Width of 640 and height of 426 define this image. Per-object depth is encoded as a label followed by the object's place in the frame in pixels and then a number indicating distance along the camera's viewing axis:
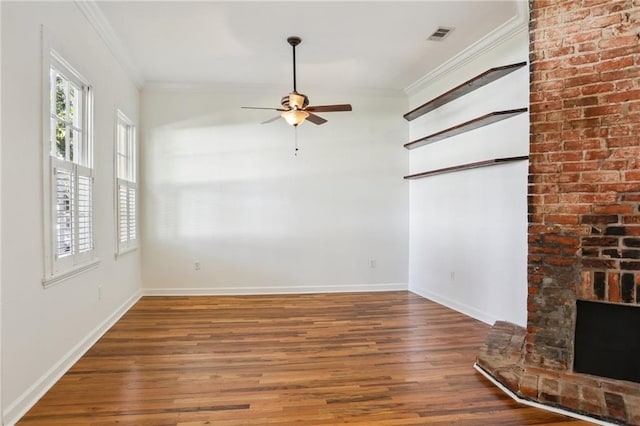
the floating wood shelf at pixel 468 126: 3.56
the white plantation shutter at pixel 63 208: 2.66
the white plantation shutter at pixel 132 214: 4.67
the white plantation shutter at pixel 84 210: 3.06
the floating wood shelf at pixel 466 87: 3.57
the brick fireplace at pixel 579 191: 2.28
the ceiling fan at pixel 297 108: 3.71
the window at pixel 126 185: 4.23
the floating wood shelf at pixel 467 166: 3.55
